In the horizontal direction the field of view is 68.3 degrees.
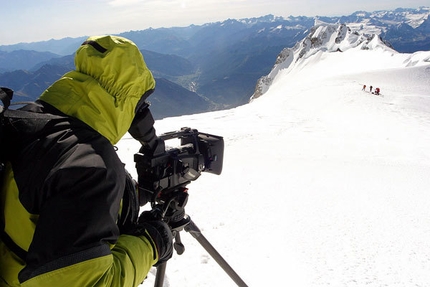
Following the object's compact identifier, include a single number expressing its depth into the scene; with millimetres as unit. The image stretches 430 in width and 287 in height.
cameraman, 1291
